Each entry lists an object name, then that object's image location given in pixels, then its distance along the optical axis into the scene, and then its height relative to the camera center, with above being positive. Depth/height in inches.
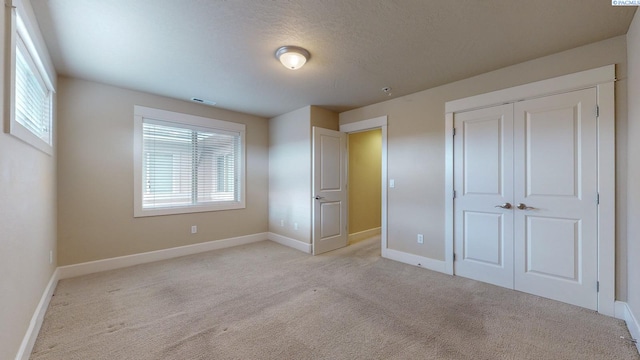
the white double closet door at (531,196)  93.3 -6.4
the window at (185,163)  145.7 +11.2
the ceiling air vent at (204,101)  154.1 +49.8
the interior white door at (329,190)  162.4 -6.4
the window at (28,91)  62.0 +29.4
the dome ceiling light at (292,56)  94.5 +47.8
